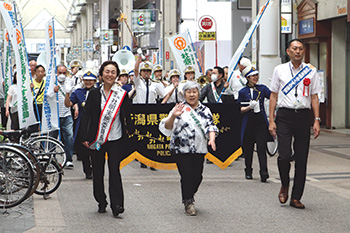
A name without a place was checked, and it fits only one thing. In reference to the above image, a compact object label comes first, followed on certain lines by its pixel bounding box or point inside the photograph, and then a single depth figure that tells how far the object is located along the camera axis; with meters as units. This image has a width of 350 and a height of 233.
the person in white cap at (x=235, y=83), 14.80
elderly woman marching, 8.39
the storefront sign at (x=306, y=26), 20.98
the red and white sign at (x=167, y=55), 34.31
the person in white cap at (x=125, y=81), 14.23
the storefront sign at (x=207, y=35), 23.22
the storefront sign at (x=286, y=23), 21.56
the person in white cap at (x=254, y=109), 11.27
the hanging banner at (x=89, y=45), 68.50
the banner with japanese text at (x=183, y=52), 16.86
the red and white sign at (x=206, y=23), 23.09
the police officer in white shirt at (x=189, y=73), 14.81
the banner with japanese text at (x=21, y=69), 10.88
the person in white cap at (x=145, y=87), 13.71
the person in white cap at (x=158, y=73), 15.00
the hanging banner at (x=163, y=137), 11.59
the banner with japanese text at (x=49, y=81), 12.04
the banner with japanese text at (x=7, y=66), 15.20
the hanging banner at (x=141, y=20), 40.53
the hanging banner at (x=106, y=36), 52.22
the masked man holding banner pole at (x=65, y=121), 13.26
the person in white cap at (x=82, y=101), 11.55
